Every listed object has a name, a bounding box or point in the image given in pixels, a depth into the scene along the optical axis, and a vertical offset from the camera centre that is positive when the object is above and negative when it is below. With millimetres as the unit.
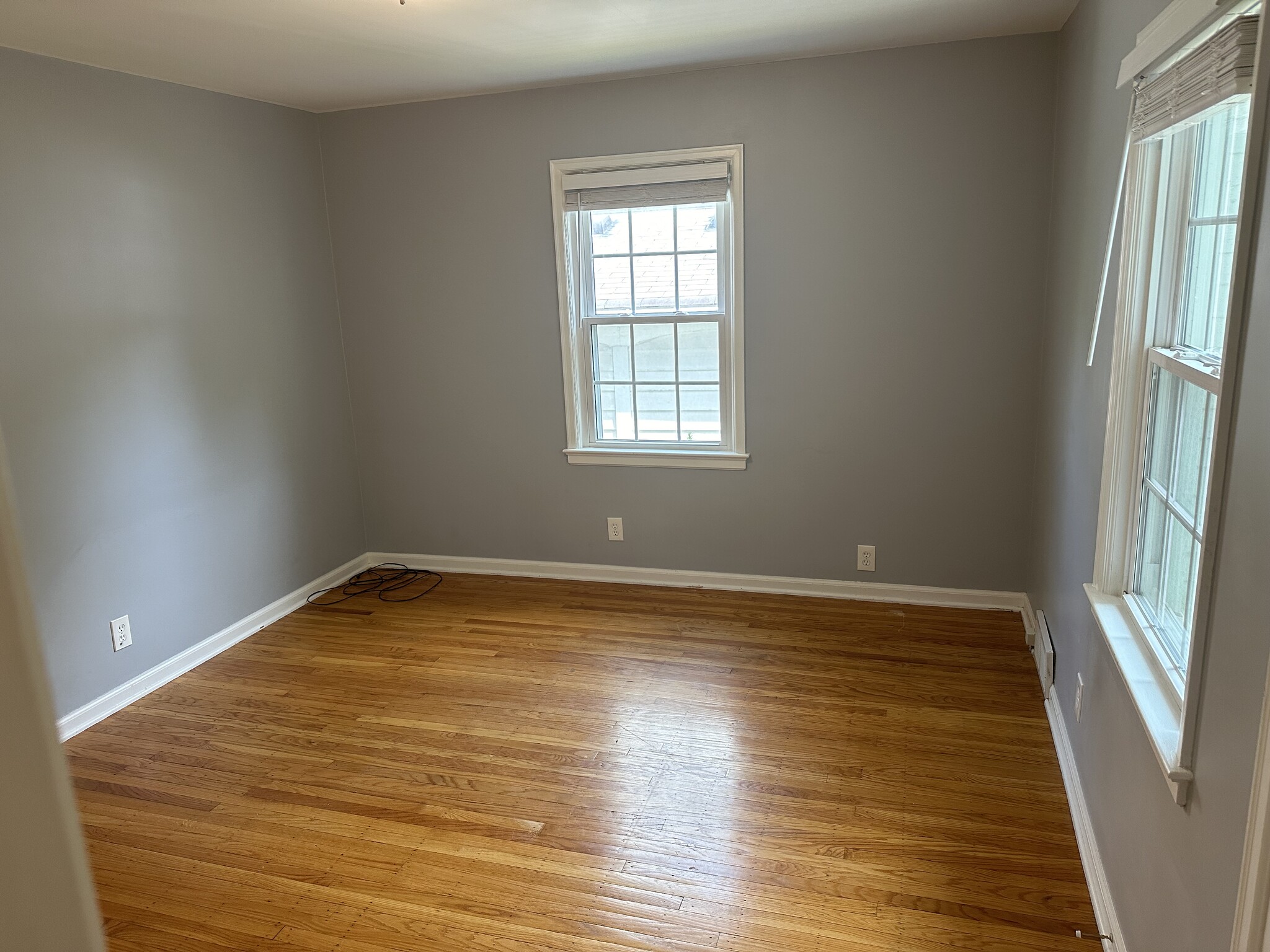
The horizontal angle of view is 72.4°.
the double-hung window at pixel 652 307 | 4016 -104
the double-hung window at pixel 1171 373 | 1546 -226
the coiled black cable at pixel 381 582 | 4613 -1543
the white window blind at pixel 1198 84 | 1392 +333
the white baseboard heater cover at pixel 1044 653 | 3135 -1398
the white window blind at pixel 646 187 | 3945 +447
